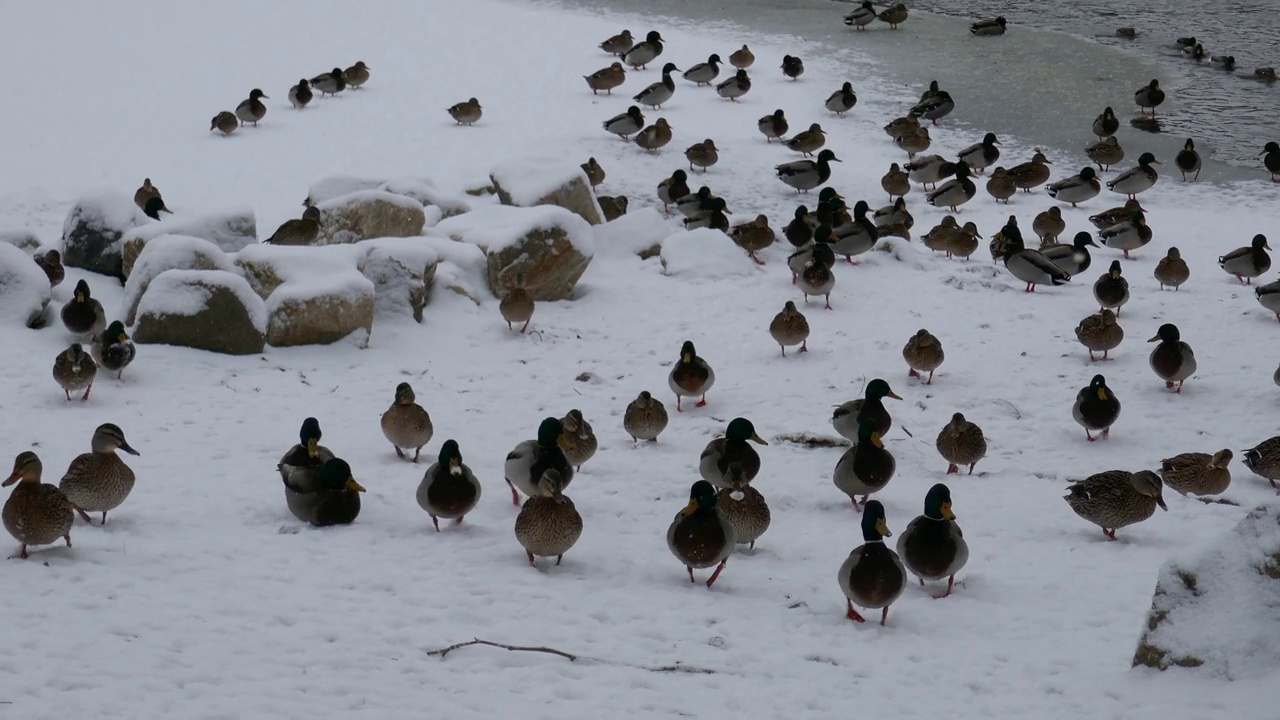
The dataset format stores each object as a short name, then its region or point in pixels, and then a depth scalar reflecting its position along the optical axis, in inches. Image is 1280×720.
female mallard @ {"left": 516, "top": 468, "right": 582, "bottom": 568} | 263.4
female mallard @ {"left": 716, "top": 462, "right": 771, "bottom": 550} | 276.1
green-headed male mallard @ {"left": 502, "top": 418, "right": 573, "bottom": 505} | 295.1
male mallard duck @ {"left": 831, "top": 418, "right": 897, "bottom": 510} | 300.4
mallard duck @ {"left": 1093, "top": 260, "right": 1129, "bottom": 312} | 438.0
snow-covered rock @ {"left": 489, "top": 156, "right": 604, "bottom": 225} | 510.3
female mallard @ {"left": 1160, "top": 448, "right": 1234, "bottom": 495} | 307.3
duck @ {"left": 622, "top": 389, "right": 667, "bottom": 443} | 346.3
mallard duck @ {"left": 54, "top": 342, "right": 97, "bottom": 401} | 342.6
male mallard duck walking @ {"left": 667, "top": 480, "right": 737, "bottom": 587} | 257.1
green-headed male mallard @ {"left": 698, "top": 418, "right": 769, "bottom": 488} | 305.1
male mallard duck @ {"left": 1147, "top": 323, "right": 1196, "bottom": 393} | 374.6
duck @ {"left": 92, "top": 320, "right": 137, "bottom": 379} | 360.8
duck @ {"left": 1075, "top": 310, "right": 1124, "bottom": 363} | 402.3
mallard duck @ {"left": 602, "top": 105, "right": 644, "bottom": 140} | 633.0
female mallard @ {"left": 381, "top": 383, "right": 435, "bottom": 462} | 326.3
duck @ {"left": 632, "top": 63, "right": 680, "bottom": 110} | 687.1
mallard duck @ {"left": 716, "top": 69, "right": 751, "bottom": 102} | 711.7
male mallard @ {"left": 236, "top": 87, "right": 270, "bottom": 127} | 637.9
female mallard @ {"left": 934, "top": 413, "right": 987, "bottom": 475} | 323.9
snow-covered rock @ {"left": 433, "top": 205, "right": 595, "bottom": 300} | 456.4
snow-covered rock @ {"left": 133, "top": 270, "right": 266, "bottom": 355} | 389.7
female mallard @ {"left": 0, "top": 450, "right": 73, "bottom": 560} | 242.7
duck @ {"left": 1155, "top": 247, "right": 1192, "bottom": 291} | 464.4
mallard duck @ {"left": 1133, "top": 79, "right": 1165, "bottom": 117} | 679.7
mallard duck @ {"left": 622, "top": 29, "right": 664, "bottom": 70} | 775.1
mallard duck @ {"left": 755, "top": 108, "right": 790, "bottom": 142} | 639.1
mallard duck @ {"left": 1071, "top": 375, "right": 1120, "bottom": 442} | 342.0
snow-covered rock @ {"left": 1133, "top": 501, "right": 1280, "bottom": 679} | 201.2
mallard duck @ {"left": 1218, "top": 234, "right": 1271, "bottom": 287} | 465.7
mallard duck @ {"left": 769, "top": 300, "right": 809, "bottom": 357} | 412.5
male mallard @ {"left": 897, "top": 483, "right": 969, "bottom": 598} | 257.0
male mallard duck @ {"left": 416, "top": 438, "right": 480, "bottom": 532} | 279.4
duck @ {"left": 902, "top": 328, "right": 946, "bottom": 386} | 385.4
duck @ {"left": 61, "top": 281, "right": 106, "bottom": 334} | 384.2
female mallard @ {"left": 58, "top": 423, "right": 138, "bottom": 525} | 267.0
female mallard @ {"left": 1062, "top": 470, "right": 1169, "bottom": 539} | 285.0
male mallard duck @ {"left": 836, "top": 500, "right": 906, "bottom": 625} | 241.0
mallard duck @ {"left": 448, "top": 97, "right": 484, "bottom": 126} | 645.9
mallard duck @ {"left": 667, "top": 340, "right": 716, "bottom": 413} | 371.9
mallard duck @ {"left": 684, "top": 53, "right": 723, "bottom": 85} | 745.6
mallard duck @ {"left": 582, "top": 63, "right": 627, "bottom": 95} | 717.3
